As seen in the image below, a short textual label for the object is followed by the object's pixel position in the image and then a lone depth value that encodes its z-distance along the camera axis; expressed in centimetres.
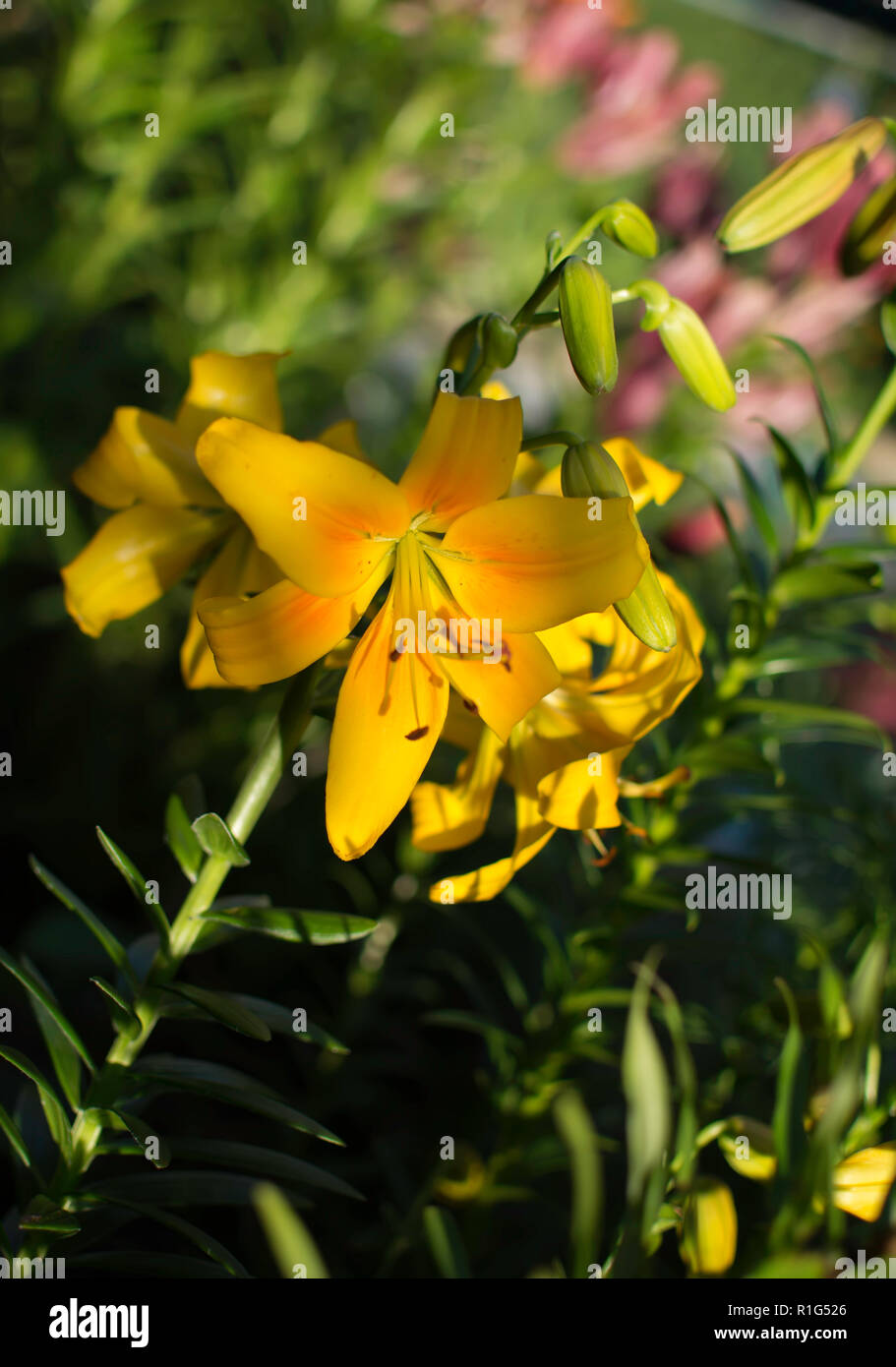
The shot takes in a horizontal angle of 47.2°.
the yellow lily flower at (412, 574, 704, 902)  56
